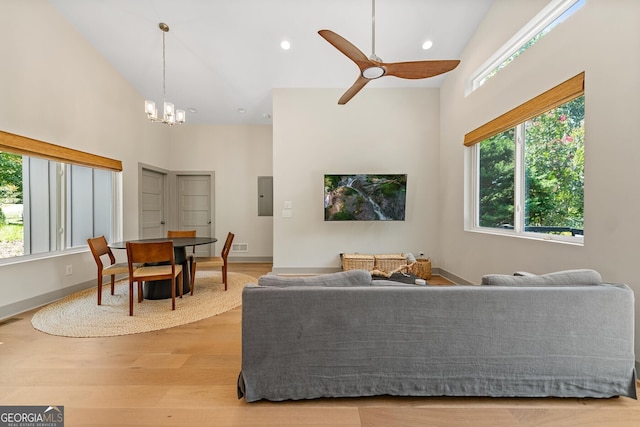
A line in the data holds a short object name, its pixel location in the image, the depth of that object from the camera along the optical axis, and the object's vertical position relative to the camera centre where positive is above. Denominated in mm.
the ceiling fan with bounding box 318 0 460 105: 2148 +1294
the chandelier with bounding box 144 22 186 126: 3355 +1277
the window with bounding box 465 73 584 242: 2311 +473
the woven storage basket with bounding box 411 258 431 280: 4305 -938
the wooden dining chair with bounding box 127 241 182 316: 2785 -541
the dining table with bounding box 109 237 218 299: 3270 -902
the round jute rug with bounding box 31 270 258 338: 2529 -1141
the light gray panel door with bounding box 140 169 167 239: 5160 +100
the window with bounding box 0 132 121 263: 2998 +148
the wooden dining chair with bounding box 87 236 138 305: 3064 -539
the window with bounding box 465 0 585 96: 2441 +1873
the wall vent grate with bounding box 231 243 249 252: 5793 -825
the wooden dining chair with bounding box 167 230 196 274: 4050 -383
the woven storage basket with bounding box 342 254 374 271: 4184 -828
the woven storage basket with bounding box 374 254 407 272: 4195 -827
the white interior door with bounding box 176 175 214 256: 5906 +119
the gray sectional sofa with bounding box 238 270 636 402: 1503 -752
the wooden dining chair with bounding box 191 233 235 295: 3721 -751
